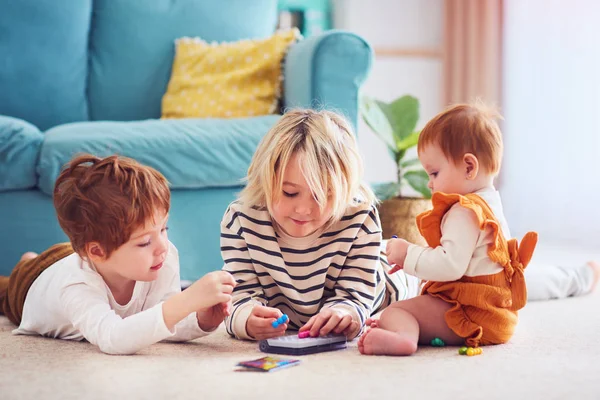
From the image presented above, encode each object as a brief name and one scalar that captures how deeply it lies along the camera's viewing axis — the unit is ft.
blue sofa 6.86
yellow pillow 8.24
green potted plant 8.08
